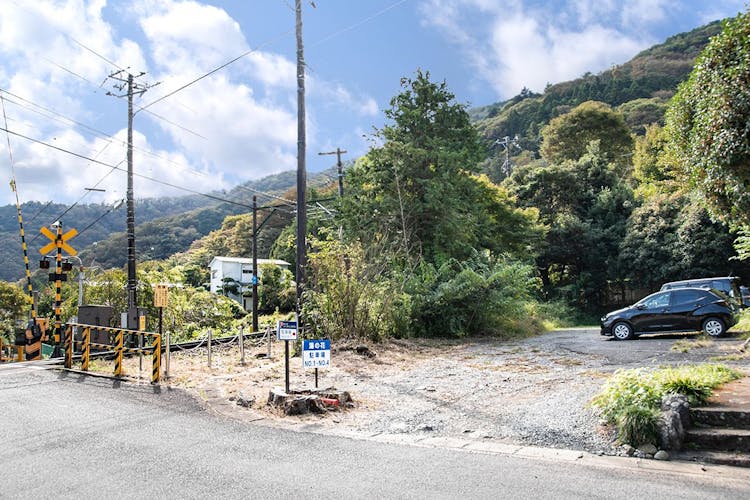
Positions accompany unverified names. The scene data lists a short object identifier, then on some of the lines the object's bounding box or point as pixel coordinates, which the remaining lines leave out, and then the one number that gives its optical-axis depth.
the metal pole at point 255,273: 27.53
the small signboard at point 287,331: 8.45
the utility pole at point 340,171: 24.02
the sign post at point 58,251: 14.91
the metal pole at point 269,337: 13.59
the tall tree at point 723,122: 6.85
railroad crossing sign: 15.14
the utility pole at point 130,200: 21.19
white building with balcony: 57.41
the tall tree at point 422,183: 21.22
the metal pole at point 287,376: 8.45
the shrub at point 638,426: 5.60
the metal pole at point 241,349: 12.68
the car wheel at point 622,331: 16.41
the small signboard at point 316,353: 8.27
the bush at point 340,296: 14.53
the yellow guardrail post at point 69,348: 12.64
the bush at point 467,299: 17.61
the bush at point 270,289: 45.06
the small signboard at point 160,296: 12.95
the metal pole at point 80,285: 22.86
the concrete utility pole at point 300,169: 14.28
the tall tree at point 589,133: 49.06
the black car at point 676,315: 15.07
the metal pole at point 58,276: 14.82
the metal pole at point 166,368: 10.61
